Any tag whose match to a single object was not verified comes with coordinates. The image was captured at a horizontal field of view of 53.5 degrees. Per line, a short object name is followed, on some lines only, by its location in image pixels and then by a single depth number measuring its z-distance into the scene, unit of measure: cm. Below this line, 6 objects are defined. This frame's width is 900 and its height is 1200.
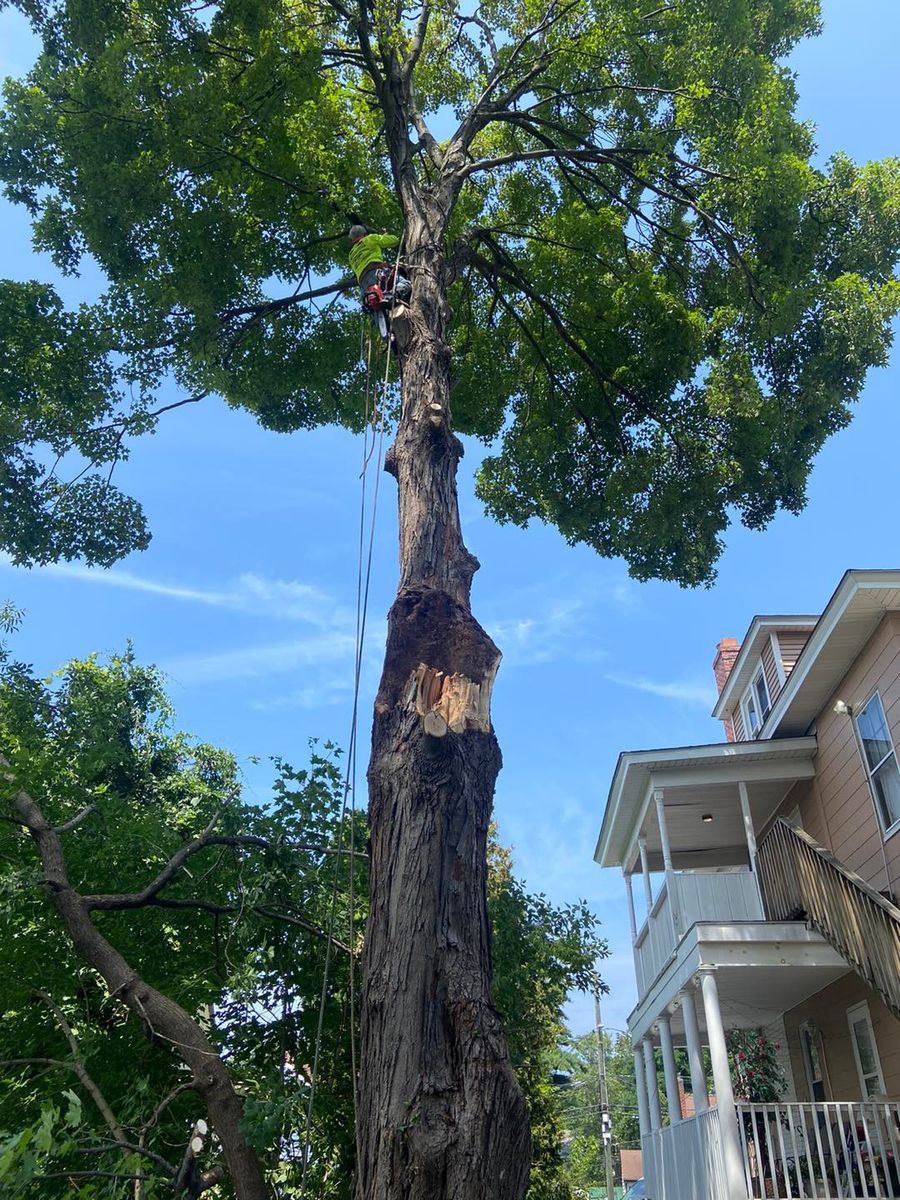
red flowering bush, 1056
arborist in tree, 603
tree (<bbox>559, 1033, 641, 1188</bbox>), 4828
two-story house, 801
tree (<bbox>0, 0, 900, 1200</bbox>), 749
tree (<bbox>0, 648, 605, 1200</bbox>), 491
